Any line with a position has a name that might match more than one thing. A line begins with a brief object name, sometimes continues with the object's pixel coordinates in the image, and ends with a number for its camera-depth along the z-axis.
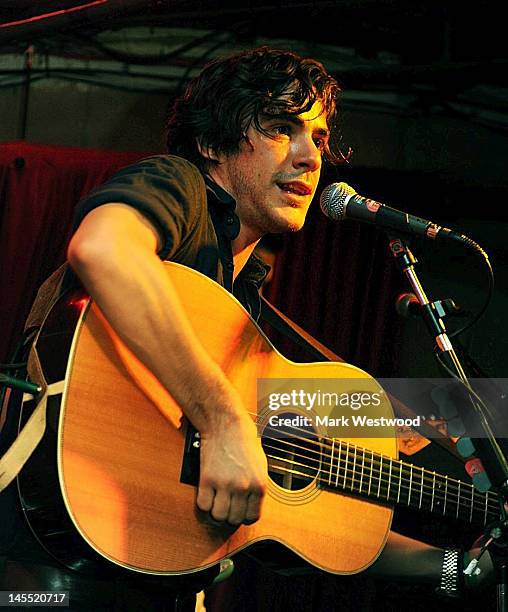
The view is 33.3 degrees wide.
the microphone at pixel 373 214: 2.06
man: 1.71
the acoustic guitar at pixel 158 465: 1.70
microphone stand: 2.02
